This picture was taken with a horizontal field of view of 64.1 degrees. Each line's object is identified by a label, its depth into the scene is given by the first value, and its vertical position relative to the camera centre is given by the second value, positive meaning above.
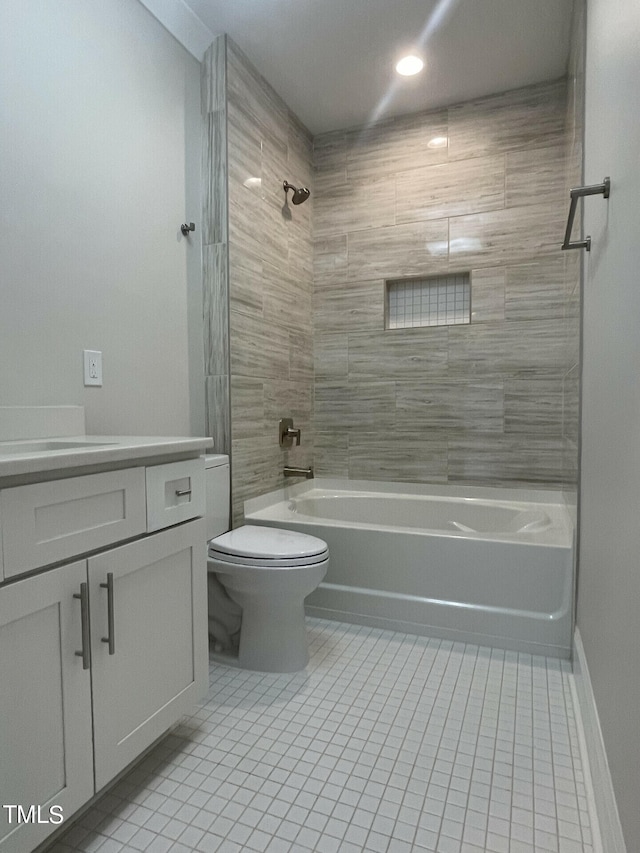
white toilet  1.72 -0.62
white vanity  0.88 -0.43
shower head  2.65 +1.09
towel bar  1.18 +0.52
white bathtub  1.90 -0.68
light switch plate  1.66 +0.13
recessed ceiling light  2.34 +1.58
